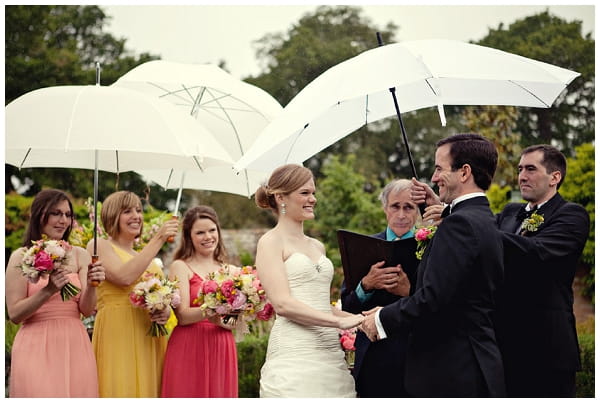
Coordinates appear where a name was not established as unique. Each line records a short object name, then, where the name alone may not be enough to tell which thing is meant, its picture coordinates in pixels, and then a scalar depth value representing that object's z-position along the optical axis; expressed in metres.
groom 3.92
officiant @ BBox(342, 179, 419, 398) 4.72
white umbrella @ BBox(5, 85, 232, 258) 5.27
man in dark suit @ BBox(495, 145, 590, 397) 4.83
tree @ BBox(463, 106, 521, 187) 21.50
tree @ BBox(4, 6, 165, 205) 24.06
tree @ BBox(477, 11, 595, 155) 27.69
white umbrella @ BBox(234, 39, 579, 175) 4.55
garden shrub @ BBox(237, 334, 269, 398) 9.62
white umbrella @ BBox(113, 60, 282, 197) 6.97
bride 4.74
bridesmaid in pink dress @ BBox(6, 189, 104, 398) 5.38
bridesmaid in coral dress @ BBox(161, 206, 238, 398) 6.14
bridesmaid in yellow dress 5.82
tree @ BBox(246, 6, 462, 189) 30.06
